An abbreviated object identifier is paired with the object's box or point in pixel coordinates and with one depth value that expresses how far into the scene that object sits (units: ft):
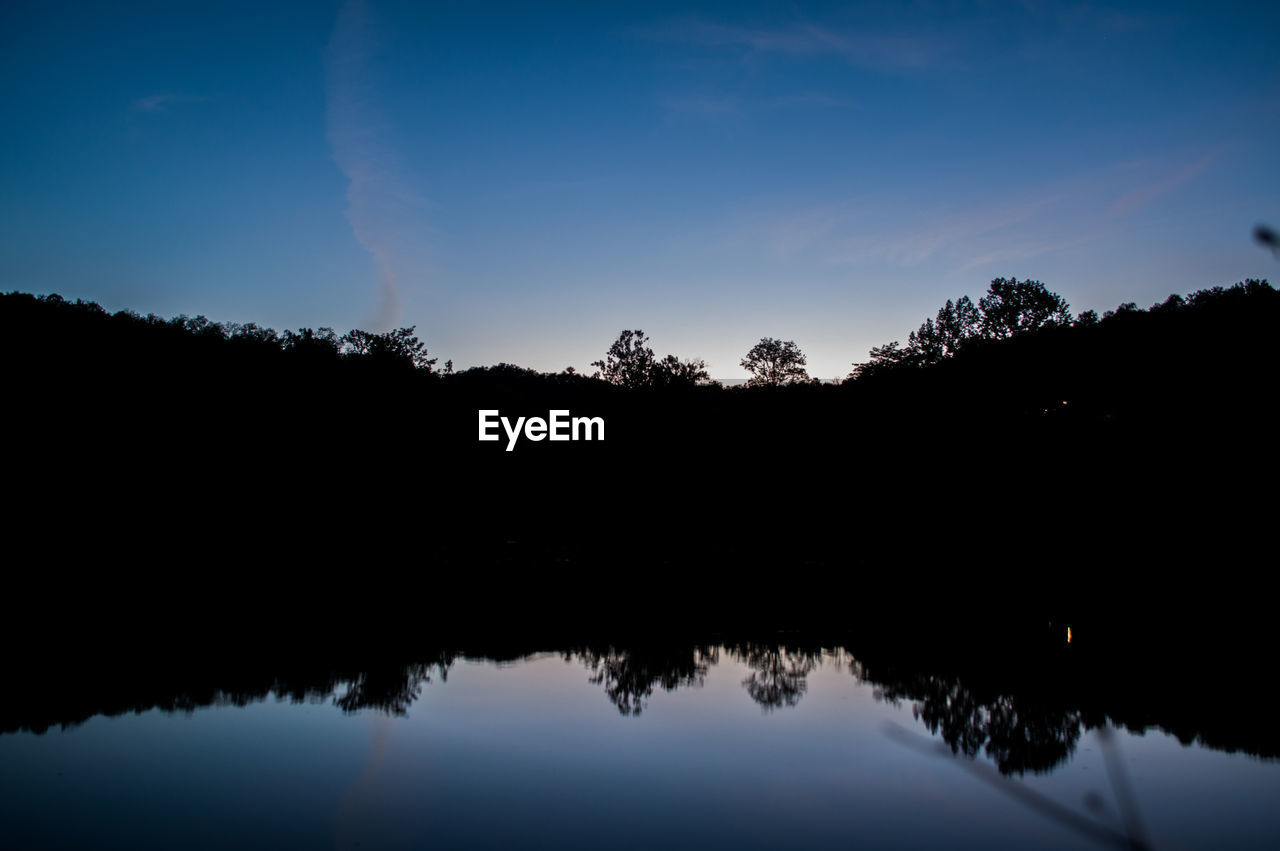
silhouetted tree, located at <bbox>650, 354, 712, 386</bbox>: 167.81
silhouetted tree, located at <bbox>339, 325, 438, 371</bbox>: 135.50
